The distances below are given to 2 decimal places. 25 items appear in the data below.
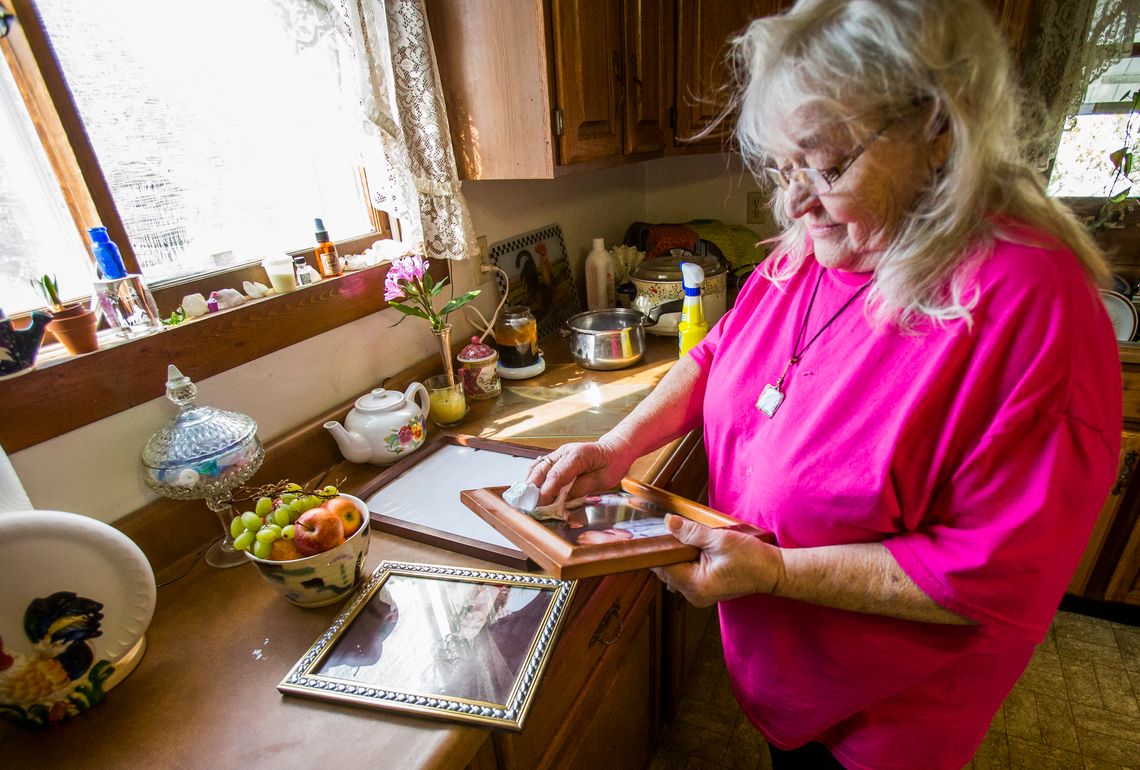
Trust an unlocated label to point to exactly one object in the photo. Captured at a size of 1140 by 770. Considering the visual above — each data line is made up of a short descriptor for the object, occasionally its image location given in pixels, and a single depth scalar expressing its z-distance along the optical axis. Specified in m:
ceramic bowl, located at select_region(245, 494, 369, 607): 0.70
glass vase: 1.22
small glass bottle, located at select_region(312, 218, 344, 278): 1.08
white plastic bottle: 1.81
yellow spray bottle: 1.43
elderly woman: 0.53
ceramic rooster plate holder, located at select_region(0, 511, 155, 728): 0.58
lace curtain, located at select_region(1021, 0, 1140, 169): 1.57
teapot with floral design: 1.05
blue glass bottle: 0.77
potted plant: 0.75
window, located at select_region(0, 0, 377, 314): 0.78
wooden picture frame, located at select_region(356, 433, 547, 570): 0.81
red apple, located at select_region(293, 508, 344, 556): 0.71
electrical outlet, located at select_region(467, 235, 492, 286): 1.47
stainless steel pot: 1.44
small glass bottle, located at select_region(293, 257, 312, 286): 1.05
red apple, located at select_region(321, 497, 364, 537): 0.75
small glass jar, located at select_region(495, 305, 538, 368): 1.42
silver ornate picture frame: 0.60
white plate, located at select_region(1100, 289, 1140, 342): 1.51
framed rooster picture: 1.60
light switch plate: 2.23
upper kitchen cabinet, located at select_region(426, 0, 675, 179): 1.11
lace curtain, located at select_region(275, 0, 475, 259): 1.01
